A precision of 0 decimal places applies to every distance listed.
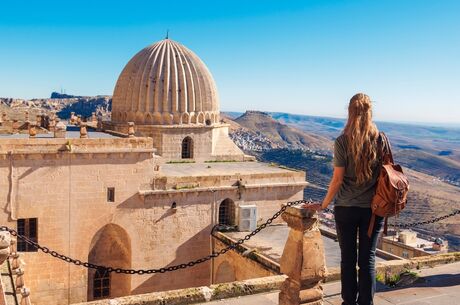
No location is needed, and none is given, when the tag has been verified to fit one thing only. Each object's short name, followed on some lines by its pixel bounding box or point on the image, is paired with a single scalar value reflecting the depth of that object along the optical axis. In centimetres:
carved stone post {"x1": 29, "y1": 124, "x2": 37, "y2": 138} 1593
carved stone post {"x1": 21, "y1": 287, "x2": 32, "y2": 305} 1072
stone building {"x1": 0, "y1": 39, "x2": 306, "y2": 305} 1568
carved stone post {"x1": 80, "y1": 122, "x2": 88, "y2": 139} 1655
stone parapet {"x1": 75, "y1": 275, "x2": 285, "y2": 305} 695
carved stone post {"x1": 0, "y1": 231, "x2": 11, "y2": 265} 511
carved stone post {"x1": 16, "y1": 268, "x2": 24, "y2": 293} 1178
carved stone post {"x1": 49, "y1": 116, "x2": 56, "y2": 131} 2194
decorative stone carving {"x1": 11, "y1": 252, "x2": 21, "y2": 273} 1282
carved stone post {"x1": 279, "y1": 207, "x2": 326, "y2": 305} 617
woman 514
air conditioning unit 1905
